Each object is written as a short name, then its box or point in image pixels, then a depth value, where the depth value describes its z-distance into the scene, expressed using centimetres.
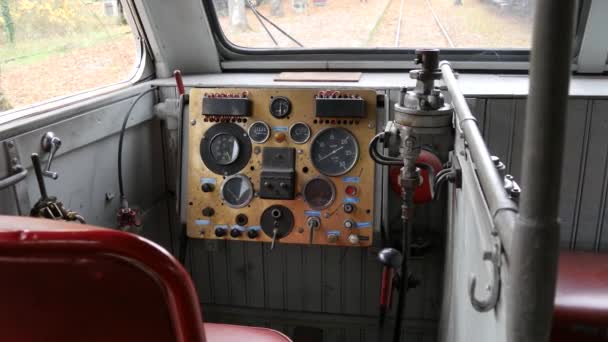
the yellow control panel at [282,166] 207
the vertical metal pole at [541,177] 54
